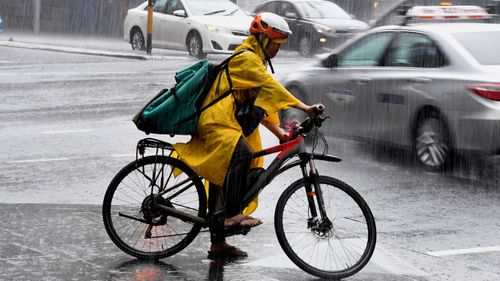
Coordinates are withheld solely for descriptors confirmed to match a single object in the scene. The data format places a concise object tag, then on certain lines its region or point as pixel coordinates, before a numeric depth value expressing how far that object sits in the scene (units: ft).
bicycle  23.11
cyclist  23.38
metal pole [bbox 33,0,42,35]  117.91
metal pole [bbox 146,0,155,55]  87.66
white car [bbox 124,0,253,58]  83.41
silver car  36.04
